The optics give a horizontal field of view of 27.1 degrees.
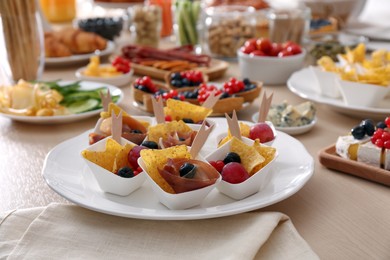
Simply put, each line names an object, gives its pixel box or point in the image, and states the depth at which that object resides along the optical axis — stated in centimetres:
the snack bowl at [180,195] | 66
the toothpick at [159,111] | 79
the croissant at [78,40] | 129
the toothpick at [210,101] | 84
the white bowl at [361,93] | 92
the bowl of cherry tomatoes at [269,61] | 112
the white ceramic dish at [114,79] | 113
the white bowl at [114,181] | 69
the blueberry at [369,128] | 78
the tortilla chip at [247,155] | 69
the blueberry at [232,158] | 70
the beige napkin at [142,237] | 63
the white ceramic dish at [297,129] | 90
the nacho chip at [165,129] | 76
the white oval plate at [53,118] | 93
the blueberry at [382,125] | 79
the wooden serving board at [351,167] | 75
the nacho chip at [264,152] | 70
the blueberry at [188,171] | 66
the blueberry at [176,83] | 102
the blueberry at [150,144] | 74
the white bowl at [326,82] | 98
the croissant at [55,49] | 127
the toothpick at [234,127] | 74
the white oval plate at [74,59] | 125
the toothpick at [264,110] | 79
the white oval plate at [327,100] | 92
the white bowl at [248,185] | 68
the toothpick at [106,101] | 83
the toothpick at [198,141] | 70
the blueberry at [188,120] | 81
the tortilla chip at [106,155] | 70
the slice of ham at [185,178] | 66
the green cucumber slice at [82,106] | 97
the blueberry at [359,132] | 78
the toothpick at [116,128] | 74
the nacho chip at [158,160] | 67
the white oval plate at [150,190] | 66
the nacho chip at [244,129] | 78
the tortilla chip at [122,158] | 71
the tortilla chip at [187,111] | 82
